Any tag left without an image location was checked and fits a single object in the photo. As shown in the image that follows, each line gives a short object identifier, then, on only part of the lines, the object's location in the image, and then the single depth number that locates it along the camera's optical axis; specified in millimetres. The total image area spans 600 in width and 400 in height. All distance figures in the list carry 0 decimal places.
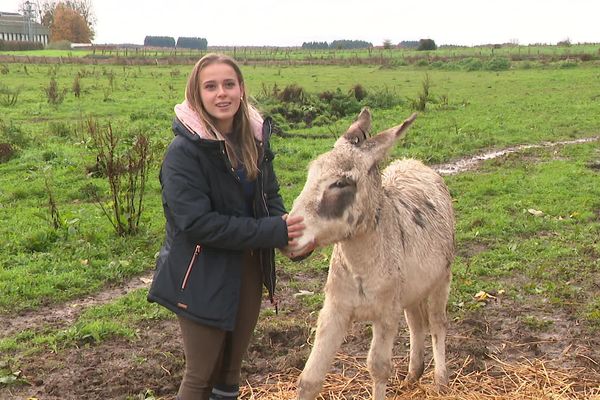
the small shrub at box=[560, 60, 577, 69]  36531
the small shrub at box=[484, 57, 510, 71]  37500
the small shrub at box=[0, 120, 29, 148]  13388
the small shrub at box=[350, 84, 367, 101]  21047
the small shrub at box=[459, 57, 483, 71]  38000
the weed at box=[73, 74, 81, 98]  22188
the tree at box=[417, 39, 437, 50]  61844
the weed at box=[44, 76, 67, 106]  20253
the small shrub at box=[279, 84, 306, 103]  18891
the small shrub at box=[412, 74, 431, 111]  20031
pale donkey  3379
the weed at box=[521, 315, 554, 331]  5926
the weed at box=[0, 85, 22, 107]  20172
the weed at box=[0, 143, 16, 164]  12525
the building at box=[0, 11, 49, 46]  92938
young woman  3367
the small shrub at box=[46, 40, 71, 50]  68125
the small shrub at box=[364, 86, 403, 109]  20797
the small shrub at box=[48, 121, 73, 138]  15078
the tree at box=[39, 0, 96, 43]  91375
